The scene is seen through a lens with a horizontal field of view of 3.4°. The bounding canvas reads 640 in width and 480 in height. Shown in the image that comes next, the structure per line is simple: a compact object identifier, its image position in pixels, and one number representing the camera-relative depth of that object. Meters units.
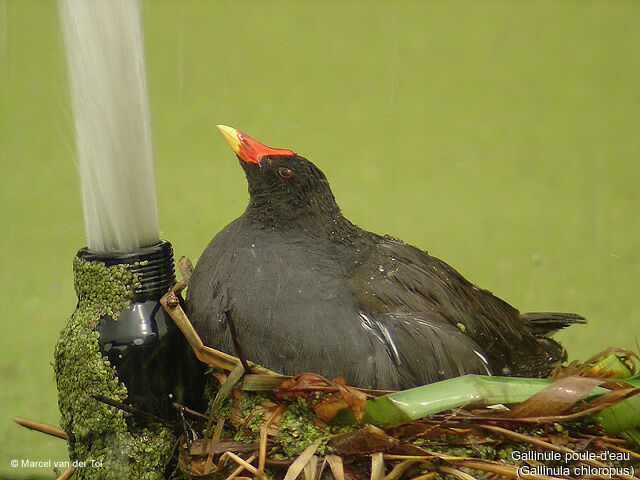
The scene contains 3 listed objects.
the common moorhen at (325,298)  5.76
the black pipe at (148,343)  5.76
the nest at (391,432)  5.73
